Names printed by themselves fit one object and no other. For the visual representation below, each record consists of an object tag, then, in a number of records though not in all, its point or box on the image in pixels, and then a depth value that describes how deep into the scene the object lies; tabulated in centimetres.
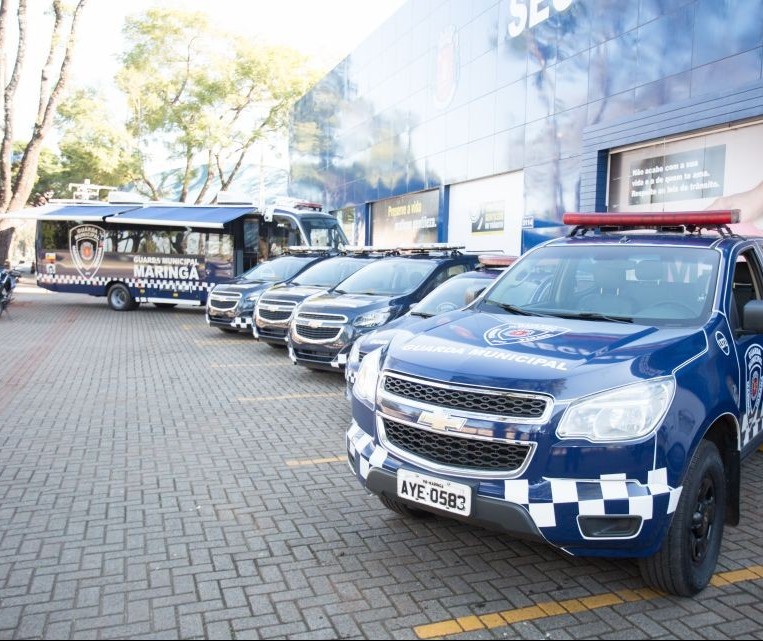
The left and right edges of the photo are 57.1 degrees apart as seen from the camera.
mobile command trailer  1889
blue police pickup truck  320
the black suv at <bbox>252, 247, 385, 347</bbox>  1127
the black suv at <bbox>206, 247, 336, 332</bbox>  1337
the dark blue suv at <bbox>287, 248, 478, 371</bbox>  912
